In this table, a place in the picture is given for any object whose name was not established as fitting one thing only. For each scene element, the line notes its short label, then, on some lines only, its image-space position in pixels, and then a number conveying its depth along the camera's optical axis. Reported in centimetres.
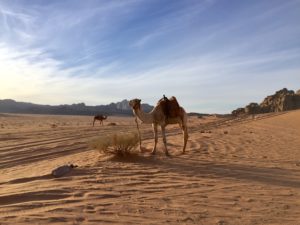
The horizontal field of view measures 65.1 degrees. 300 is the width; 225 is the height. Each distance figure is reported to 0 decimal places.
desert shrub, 597
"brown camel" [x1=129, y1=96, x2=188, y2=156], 634
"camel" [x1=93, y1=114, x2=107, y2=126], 1821
